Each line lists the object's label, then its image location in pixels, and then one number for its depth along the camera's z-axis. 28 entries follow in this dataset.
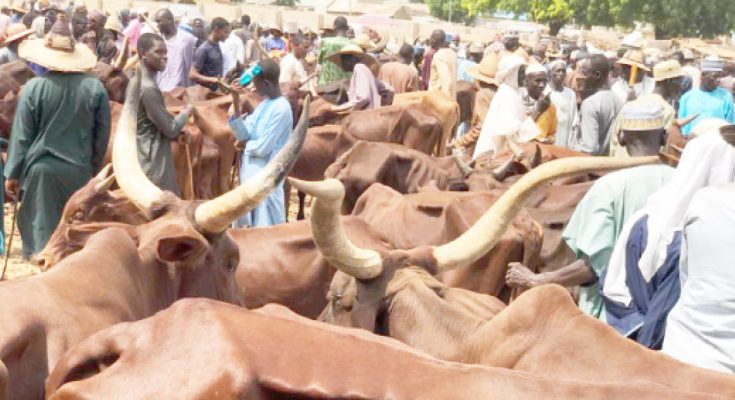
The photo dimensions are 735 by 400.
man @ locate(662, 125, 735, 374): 4.16
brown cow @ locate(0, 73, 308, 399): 3.72
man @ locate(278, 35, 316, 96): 16.89
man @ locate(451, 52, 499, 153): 14.87
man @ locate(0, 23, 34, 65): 14.42
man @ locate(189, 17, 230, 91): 16.81
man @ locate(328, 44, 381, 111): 14.78
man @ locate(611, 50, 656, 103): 15.01
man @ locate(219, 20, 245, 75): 18.70
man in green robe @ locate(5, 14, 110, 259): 8.55
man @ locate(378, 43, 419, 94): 18.14
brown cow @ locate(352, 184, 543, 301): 7.07
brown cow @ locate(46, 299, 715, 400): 2.56
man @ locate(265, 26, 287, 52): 24.56
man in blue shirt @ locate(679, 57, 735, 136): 12.89
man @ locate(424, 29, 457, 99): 17.45
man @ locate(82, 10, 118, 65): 16.98
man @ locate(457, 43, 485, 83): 21.20
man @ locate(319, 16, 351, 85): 15.98
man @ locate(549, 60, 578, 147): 13.18
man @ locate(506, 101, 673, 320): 5.53
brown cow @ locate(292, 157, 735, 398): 3.69
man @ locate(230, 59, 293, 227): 9.20
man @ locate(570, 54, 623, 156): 11.44
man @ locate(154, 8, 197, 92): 16.41
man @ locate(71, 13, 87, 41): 17.55
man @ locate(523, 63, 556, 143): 12.63
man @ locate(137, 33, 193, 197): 8.76
